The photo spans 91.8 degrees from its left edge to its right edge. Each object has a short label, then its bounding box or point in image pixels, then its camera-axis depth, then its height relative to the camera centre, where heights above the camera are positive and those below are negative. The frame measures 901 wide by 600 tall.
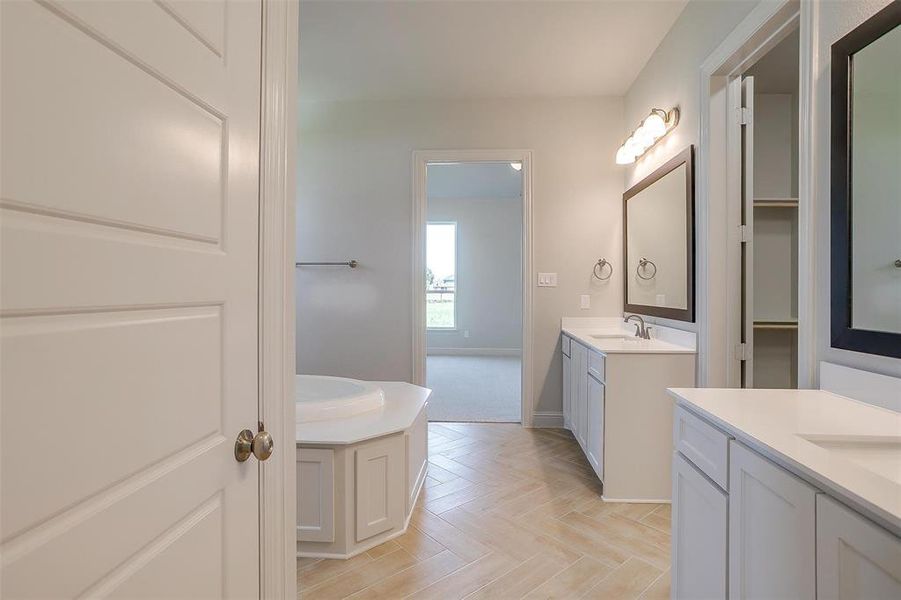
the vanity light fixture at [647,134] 2.73 +1.10
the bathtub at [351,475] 1.87 -0.79
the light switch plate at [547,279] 3.66 +0.17
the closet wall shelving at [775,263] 2.76 +0.24
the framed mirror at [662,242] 2.47 +0.38
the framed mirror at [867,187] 1.13 +0.32
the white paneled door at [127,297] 0.44 +0.00
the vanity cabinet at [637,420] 2.38 -0.66
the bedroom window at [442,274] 7.85 +0.44
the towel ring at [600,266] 3.63 +0.28
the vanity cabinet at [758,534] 0.73 -0.48
